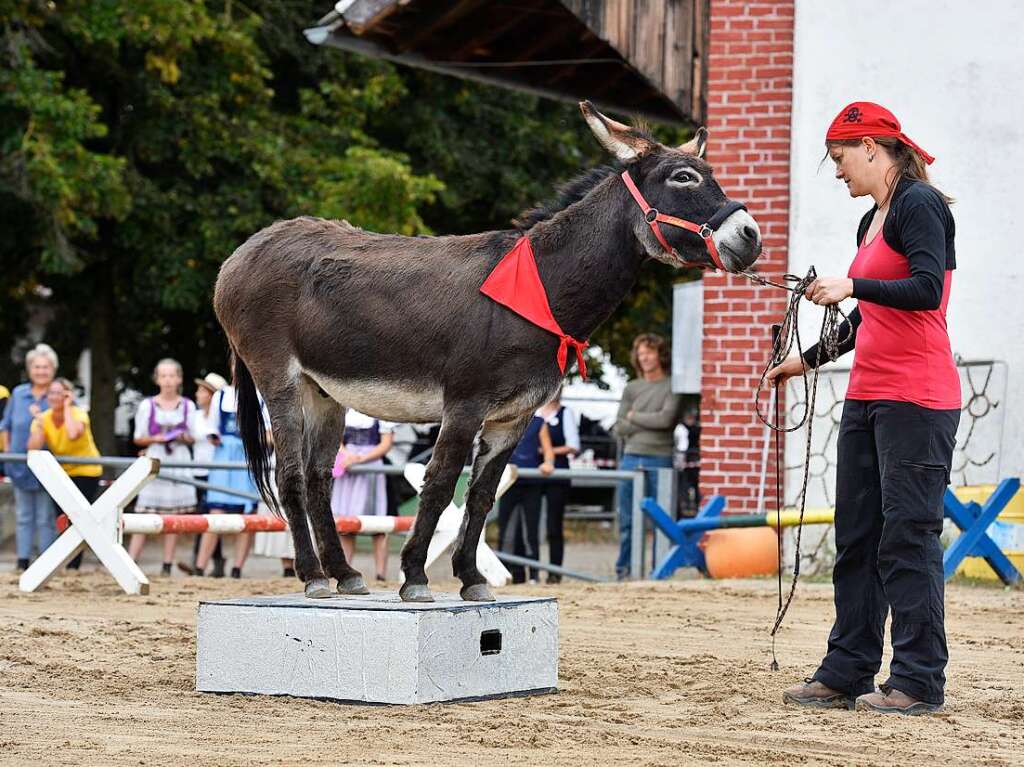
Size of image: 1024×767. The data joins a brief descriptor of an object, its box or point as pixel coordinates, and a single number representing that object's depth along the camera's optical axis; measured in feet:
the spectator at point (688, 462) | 71.31
